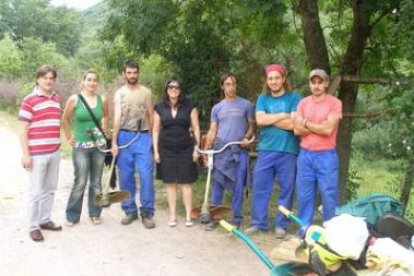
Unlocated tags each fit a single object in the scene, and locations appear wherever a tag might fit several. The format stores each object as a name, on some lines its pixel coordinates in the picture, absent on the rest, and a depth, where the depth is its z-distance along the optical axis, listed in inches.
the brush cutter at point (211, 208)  248.1
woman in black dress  251.4
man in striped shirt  229.6
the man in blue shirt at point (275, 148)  230.8
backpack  132.9
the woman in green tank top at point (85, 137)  246.7
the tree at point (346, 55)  275.9
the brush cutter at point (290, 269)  128.3
